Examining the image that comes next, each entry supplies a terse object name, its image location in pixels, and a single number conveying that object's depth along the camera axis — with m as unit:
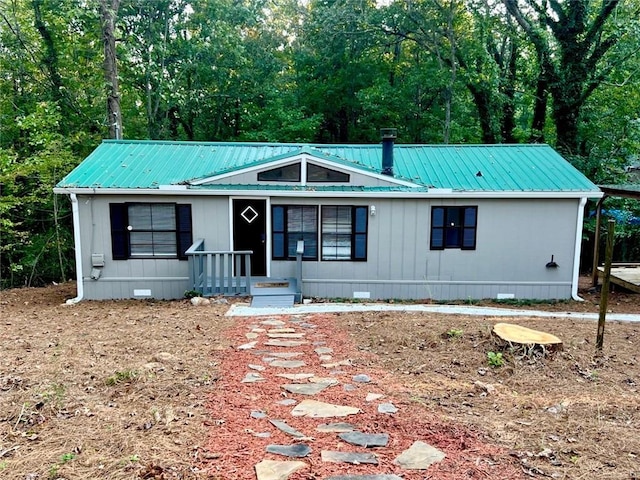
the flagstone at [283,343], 5.69
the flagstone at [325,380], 4.37
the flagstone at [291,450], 3.03
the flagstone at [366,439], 3.18
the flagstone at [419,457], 2.91
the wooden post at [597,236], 10.75
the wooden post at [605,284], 5.29
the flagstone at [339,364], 4.89
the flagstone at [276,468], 2.77
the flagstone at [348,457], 2.96
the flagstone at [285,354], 5.25
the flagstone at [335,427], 3.39
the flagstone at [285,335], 6.11
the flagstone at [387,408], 3.69
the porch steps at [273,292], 8.74
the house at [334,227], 9.73
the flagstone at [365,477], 2.76
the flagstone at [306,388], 4.13
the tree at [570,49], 14.20
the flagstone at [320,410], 3.65
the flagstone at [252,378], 4.41
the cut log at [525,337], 5.00
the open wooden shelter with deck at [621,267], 8.98
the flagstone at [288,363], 4.90
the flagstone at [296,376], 4.51
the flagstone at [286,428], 3.30
